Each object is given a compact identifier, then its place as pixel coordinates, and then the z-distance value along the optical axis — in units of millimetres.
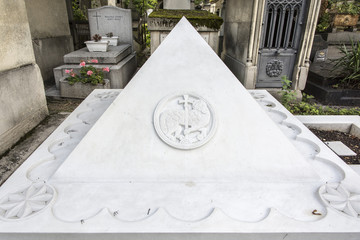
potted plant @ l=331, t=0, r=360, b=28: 7254
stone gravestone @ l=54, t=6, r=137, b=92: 5016
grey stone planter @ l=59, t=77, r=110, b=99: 4520
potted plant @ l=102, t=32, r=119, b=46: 6066
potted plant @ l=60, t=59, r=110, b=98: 4516
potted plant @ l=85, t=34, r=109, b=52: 5367
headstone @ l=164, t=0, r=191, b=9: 6355
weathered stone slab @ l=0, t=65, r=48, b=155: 2686
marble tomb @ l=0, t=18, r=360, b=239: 1428
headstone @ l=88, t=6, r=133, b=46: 6246
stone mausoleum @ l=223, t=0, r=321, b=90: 4574
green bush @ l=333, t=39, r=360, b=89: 4633
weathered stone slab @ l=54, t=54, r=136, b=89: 4855
